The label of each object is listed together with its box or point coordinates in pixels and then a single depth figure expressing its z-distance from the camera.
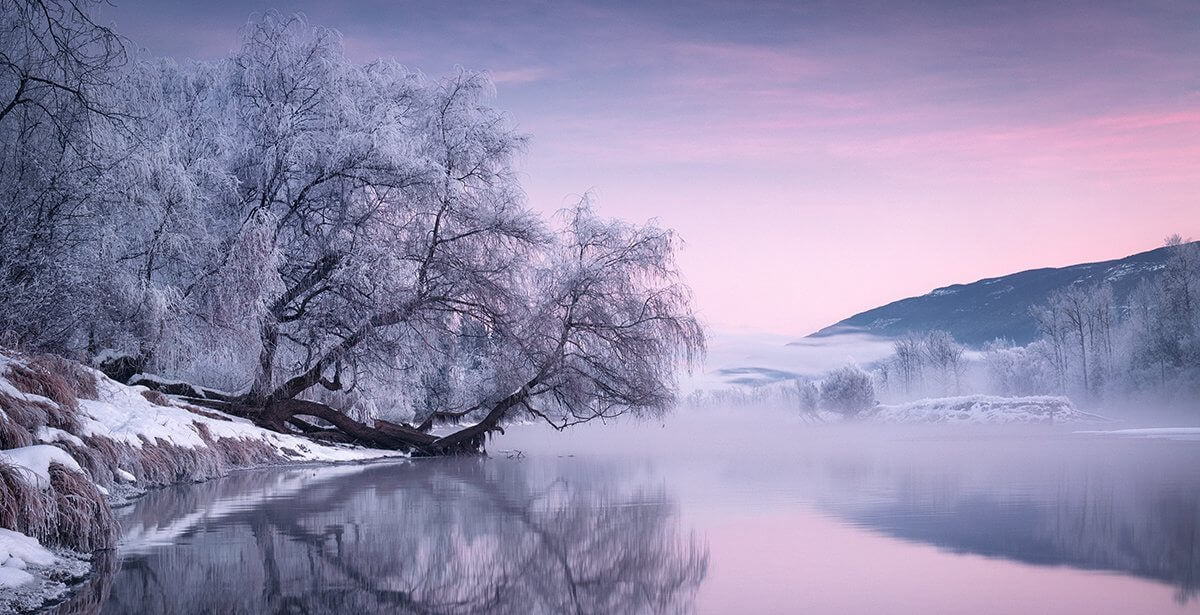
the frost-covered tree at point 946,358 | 112.12
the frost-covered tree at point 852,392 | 92.38
